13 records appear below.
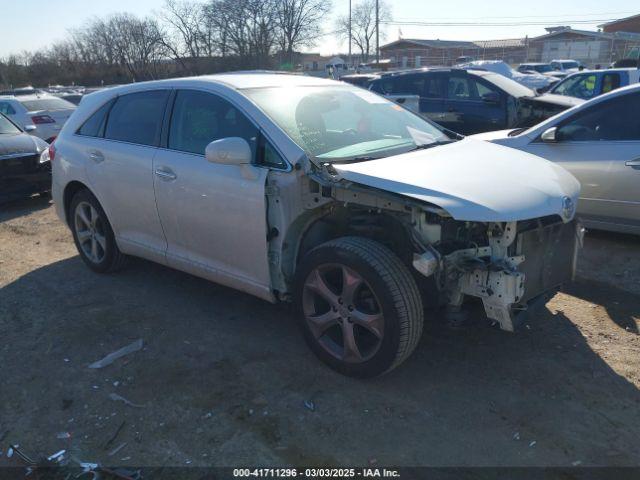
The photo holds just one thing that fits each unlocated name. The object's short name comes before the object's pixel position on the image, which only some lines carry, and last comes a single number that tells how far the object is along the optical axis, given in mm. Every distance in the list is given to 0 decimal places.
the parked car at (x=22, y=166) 7680
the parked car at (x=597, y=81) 11438
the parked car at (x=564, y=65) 32625
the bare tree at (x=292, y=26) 53031
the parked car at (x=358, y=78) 17328
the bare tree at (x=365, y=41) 71812
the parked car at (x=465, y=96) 9484
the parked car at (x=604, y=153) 5051
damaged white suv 2943
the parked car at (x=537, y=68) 31703
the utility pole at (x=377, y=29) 48312
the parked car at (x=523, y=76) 21938
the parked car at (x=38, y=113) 12438
